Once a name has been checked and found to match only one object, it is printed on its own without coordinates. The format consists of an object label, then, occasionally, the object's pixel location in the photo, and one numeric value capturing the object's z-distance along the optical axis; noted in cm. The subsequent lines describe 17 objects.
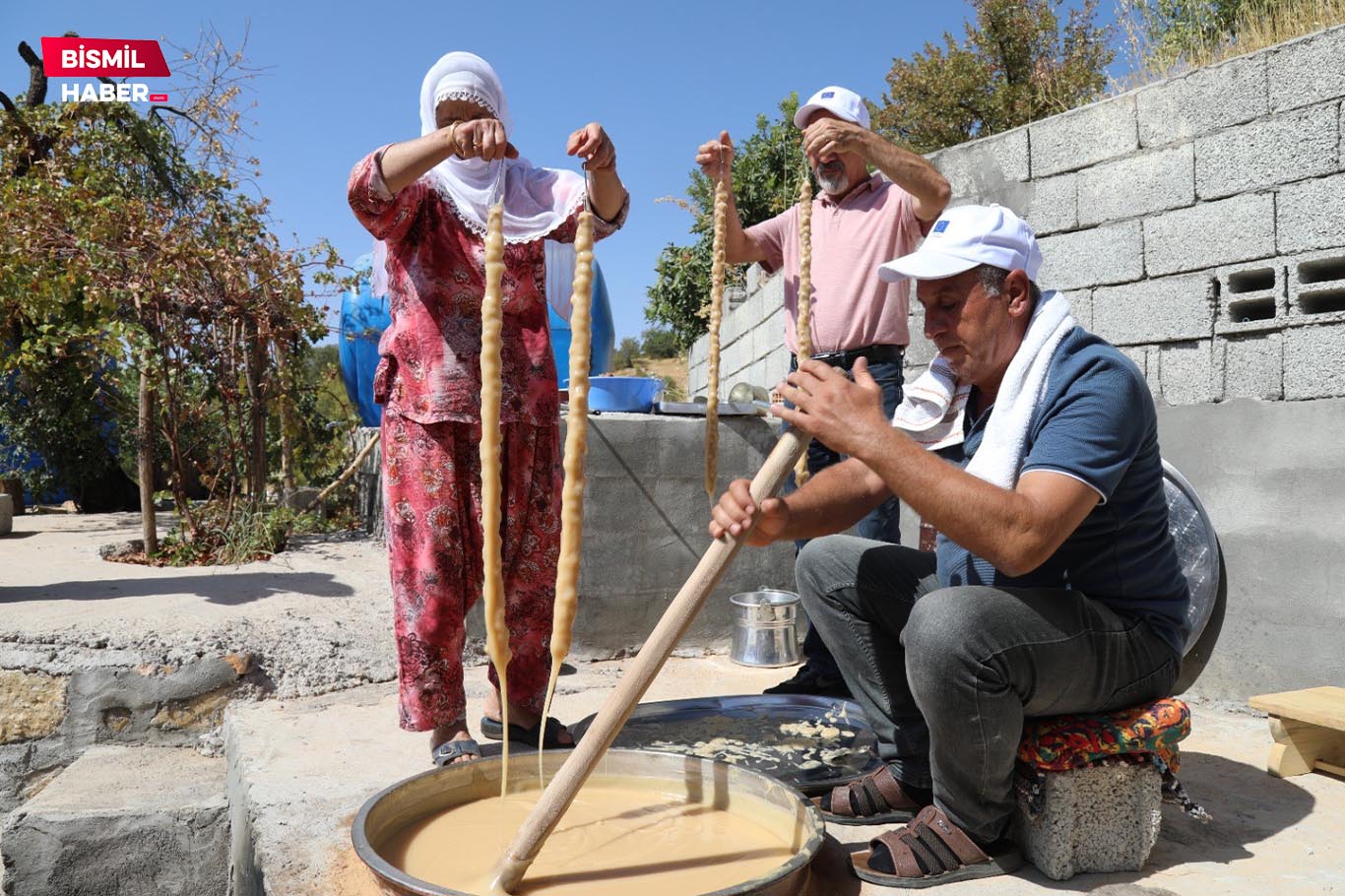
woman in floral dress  238
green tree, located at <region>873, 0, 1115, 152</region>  1424
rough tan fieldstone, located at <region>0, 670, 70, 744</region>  316
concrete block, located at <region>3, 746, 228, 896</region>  263
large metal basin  150
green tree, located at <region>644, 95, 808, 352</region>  1558
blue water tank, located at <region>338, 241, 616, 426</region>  588
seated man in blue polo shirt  164
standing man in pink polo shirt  313
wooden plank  235
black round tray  240
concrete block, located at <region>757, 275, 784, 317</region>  632
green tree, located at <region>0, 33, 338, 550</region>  569
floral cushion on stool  179
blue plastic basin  439
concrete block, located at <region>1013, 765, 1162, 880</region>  179
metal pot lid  209
